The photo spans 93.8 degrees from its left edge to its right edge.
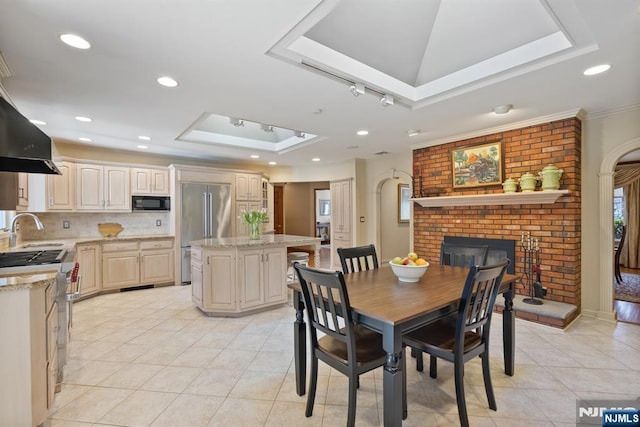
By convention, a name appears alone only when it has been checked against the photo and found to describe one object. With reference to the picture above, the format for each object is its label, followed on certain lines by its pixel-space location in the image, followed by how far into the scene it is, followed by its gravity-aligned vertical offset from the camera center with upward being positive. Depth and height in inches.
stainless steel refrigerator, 206.1 -0.4
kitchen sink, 143.5 -14.9
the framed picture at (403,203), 288.0 +9.3
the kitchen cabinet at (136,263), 182.9 -31.4
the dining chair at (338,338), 63.8 -31.6
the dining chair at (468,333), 67.6 -31.6
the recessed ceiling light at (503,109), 125.3 +44.1
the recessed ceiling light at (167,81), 97.7 +44.3
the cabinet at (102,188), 181.0 +16.4
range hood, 68.5 +18.6
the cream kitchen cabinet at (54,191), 165.8 +13.5
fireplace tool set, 140.5 -27.3
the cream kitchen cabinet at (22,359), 63.6 -31.2
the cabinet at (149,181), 199.6 +22.3
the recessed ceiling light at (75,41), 73.8 +43.9
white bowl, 85.1 -17.0
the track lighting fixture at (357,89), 102.1 +42.5
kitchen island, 142.1 -30.1
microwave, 199.3 +7.4
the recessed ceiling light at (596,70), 93.3 +45.3
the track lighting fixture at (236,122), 164.2 +50.5
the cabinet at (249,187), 232.1 +21.2
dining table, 58.2 -20.6
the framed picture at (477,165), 158.7 +26.2
